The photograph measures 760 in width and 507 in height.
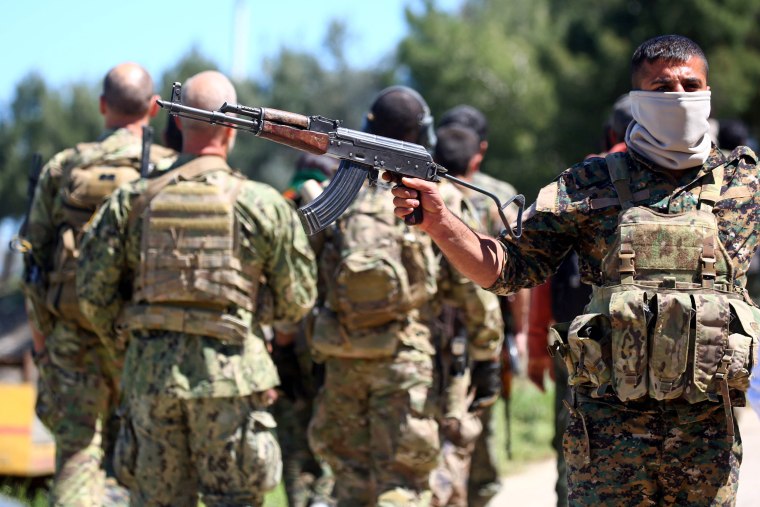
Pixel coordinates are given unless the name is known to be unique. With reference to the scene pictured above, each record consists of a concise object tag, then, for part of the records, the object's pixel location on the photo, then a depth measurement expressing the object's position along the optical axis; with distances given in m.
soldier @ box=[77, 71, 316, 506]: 10.73
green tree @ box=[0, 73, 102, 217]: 57.22
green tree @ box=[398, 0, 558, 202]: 58.34
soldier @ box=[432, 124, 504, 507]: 12.64
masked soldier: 7.53
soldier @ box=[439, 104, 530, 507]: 14.21
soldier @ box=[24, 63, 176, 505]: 12.76
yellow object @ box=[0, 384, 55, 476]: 16.61
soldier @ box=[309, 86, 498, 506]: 12.09
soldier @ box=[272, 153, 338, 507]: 15.27
